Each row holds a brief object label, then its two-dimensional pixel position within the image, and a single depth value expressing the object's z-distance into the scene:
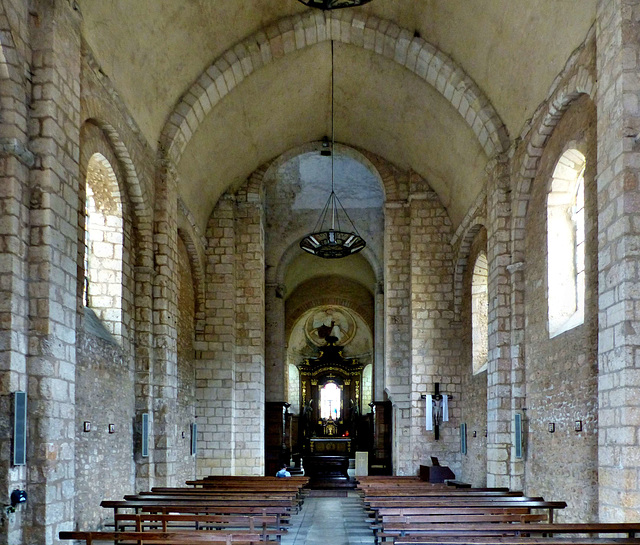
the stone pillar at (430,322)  18.62
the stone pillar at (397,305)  19.77
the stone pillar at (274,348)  22.97
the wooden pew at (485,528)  7.26
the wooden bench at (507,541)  6.35
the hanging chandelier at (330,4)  10.02
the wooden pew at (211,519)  8.65
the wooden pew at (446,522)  8.12
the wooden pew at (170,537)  7.02
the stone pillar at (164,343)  13.47
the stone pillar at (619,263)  7.86
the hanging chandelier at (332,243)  16.81
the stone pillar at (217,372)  18.95
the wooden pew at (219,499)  10.47
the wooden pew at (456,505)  9.39
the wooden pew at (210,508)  9.88
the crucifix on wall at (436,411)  18.44
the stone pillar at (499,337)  13.09
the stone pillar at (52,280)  8.29
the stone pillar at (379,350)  24.67
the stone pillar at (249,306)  19.70
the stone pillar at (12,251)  7.97
